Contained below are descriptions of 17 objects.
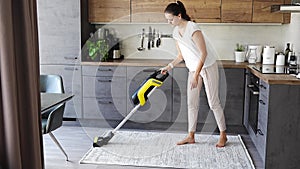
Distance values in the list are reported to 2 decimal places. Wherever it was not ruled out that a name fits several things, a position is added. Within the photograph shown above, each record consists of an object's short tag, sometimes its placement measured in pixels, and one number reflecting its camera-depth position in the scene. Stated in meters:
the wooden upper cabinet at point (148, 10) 4.20
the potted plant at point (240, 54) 4.22
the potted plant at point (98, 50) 4.19
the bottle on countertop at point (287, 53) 3.99
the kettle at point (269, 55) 4.05
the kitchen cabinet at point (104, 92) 4.12
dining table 2.43
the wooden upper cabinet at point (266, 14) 4.04
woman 3.31
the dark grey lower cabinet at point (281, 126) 2.75
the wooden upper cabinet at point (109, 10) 4.25
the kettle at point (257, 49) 4.21
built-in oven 3.38
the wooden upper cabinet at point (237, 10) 4.08
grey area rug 3.15
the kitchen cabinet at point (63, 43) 4.13
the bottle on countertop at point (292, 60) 3.75
